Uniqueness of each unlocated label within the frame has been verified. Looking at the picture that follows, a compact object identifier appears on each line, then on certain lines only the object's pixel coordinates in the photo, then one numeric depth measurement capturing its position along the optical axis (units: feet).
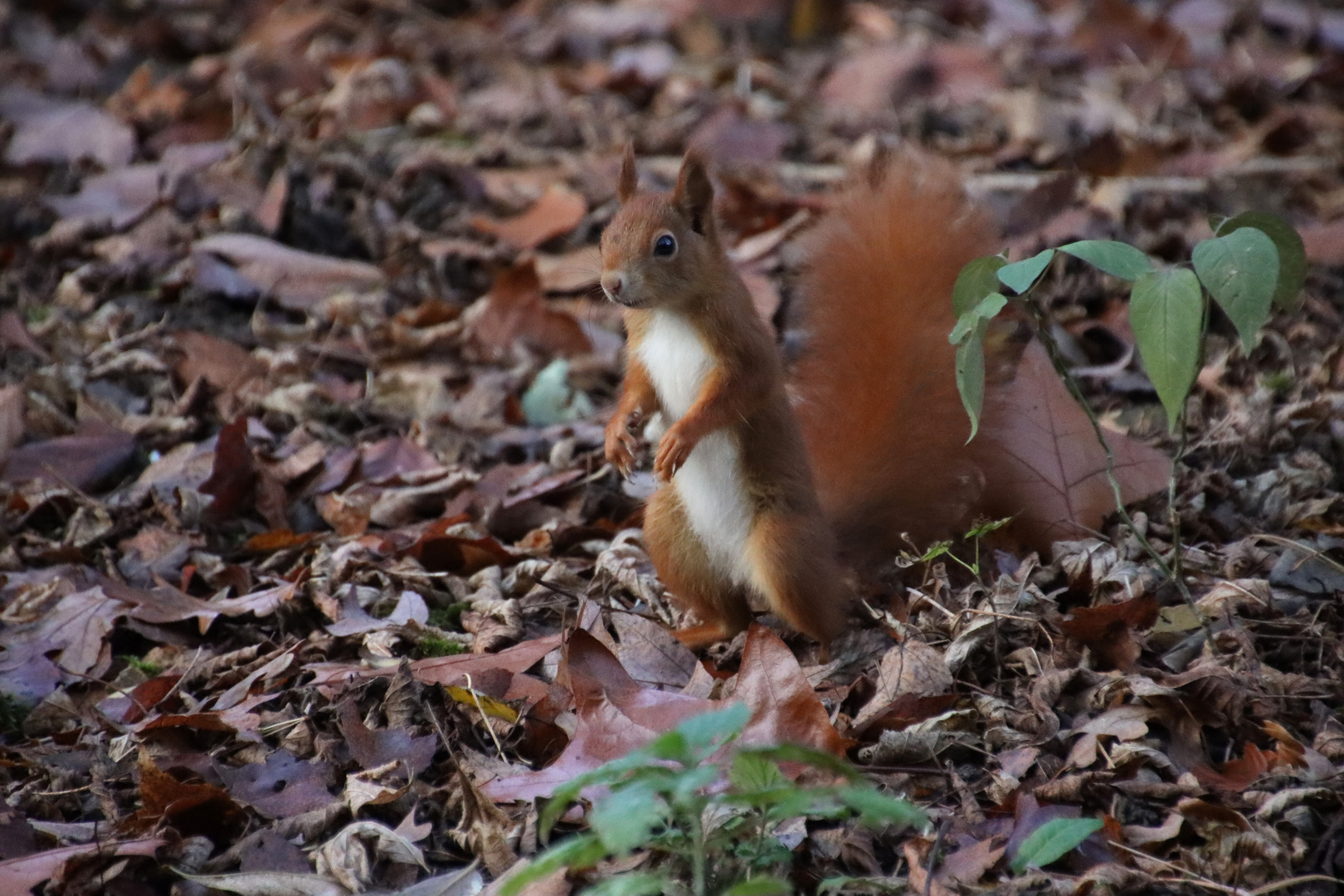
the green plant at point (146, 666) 17.99
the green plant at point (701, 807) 9.73
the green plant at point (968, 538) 15.96
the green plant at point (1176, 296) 12.16
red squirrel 17.12
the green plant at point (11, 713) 17.16
